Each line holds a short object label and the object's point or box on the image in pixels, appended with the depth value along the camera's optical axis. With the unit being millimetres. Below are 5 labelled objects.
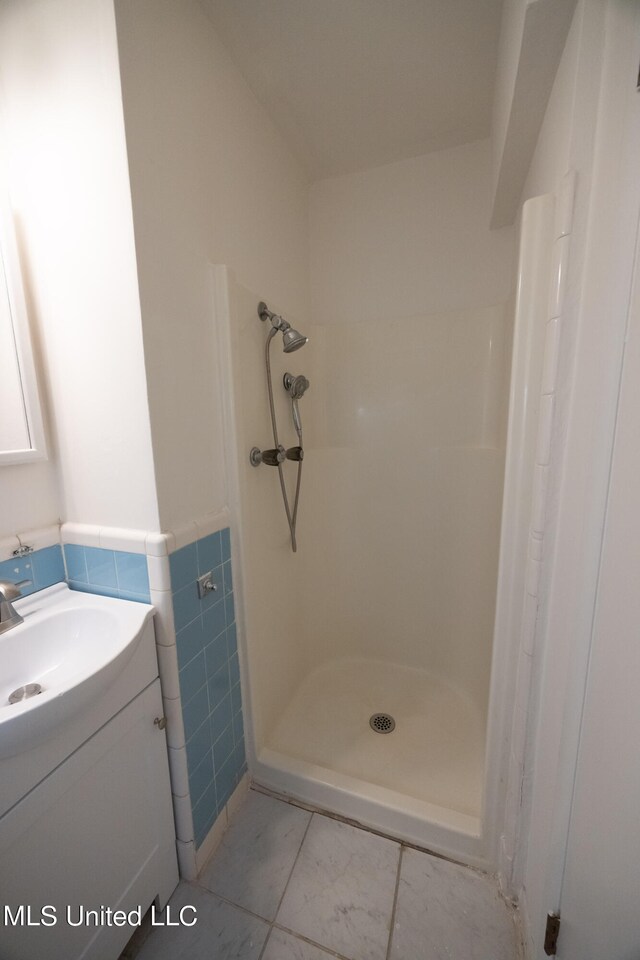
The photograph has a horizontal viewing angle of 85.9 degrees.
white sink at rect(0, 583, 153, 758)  561
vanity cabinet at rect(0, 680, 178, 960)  588
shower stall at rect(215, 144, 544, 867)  1153
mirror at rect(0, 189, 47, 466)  848
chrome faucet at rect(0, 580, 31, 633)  722
